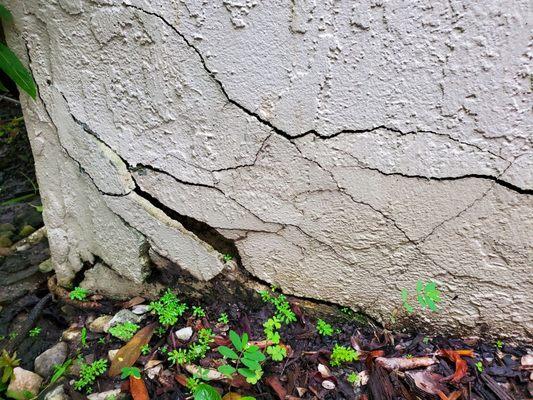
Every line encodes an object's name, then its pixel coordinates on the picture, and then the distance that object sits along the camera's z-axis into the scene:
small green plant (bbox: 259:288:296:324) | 0.41
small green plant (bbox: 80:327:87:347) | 0.43
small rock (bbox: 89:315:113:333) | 0.45
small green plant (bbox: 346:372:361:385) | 0.37
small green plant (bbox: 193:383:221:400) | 0.34
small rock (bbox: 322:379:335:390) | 0.37
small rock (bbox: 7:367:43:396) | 0.40
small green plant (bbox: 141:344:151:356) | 0.41
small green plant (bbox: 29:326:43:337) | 0.46
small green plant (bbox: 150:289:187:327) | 0.43
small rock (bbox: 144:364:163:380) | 0.39
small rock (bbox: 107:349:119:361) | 0.41
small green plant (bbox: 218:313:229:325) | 0.42
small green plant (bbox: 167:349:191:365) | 0.39
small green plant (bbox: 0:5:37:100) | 0.35
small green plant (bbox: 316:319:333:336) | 0.41
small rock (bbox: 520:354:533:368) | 0.38
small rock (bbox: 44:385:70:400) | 0.38
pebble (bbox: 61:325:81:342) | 0.45
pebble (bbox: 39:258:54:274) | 0.53
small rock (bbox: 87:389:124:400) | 0.38
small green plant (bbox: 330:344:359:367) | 0.38
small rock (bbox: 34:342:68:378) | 0.42
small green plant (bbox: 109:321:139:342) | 0.42
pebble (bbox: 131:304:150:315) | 0.45
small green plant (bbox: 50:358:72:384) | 0.40
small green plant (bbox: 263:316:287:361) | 0.39
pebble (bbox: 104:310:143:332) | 0.44
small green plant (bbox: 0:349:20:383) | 0.41
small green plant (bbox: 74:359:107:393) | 0.39
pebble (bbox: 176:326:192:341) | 0.41
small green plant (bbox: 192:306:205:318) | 0.43
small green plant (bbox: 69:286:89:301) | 0.48
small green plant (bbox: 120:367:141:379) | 0.38
